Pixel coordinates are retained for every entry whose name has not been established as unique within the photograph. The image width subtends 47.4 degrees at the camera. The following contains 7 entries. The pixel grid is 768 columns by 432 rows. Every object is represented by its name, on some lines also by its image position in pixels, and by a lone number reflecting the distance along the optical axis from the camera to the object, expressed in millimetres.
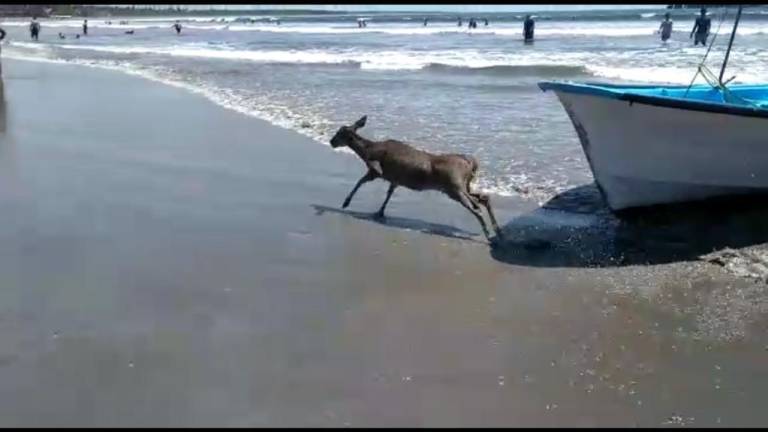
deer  7797
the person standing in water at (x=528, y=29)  38875
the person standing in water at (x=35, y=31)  44500
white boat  7527
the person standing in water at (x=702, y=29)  29155
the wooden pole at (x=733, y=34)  8203
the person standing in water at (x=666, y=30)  36031
